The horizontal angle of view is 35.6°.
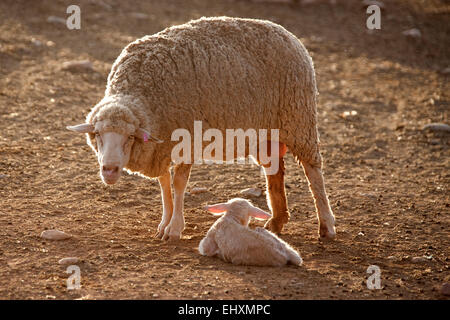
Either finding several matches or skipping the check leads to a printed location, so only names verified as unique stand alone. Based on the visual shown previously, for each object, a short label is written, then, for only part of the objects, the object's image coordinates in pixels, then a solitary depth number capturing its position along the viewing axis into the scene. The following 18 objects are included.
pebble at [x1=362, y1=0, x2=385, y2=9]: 19.14
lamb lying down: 6.32
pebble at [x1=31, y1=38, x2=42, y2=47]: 14.29
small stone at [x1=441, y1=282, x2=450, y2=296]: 5.96
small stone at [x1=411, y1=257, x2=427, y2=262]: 6.91
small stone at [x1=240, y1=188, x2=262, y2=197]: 8.98
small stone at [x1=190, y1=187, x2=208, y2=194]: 8.97
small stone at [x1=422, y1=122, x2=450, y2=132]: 11.91
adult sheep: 6.62
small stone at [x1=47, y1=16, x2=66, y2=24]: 15.77
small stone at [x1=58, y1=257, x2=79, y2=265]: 6.32
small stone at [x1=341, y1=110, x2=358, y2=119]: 12.56
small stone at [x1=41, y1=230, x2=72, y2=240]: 6.98
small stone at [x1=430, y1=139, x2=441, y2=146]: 11.41
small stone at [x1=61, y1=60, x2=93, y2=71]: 13.30
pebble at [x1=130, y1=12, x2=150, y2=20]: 16.86
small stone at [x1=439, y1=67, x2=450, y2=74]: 15.34
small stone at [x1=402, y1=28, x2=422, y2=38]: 17.28
